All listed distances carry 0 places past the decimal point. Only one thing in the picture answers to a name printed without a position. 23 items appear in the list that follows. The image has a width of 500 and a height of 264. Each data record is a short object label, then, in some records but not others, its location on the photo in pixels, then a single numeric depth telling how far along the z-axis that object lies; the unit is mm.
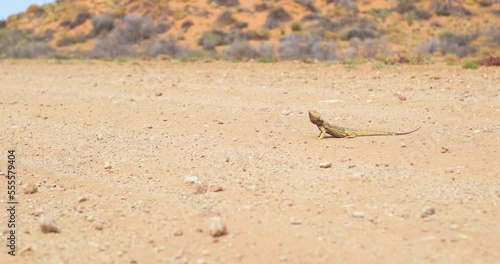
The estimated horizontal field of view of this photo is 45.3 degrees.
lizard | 6746
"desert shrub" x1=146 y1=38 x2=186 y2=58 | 20659
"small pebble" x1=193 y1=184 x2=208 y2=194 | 5043
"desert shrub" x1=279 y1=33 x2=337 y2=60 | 18031
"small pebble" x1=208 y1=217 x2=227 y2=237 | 4043
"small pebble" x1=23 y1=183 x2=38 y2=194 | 5344
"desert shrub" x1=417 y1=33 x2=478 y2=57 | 18812
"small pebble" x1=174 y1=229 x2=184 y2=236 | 4139
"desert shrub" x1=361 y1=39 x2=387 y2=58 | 17605
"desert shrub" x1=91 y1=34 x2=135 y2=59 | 21234
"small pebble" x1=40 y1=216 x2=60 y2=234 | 4344
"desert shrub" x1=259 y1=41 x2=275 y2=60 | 18045
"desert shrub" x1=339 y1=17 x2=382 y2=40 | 25844
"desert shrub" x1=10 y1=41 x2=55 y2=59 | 22750
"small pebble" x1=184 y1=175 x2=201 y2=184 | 5302
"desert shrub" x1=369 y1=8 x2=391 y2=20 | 31019
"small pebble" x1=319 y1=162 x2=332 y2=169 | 5496
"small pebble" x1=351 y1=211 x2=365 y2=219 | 4260
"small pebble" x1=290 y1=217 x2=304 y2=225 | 4223
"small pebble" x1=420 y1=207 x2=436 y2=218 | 4188
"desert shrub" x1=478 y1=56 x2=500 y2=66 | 11641
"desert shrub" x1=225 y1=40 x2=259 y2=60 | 18081
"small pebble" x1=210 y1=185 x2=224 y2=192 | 5039
